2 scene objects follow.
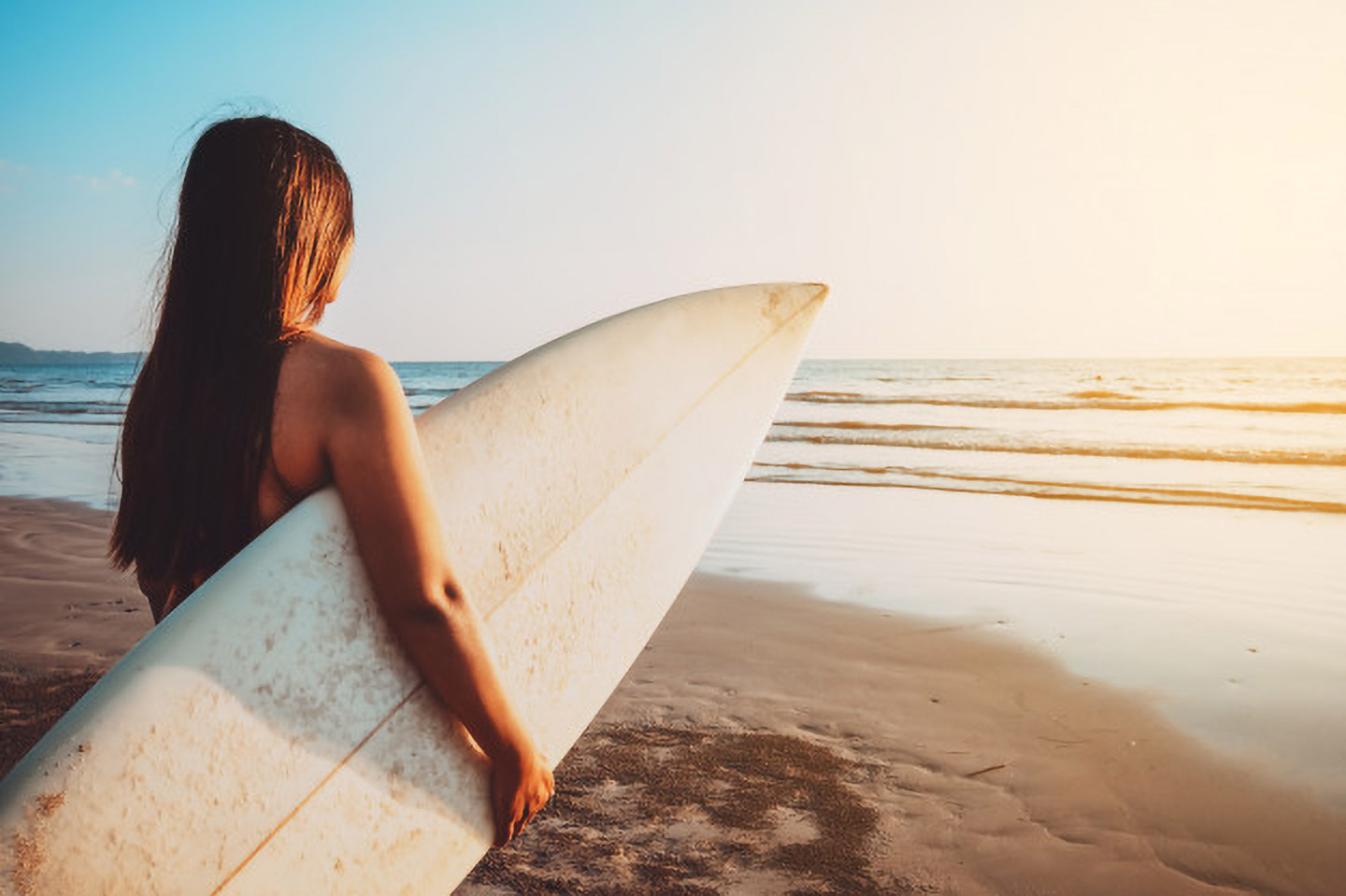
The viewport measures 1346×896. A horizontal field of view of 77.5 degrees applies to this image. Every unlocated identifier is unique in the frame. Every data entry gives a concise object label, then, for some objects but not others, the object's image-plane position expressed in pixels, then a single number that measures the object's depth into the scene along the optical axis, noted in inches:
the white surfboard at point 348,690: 46.9
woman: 44.6
